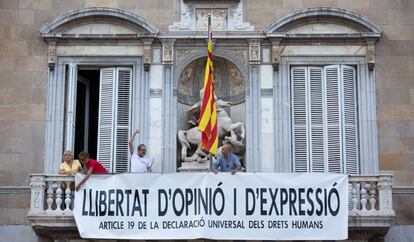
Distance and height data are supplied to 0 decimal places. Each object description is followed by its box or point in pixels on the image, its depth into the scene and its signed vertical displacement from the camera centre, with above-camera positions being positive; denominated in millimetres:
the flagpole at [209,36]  20133 +3017
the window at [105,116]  21594 +1133
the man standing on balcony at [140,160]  20391 +56
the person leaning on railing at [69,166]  20281 -94
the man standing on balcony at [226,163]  20047 +1
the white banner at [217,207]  19172 -954
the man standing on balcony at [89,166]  19688 -89
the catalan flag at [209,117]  19844 +1036
